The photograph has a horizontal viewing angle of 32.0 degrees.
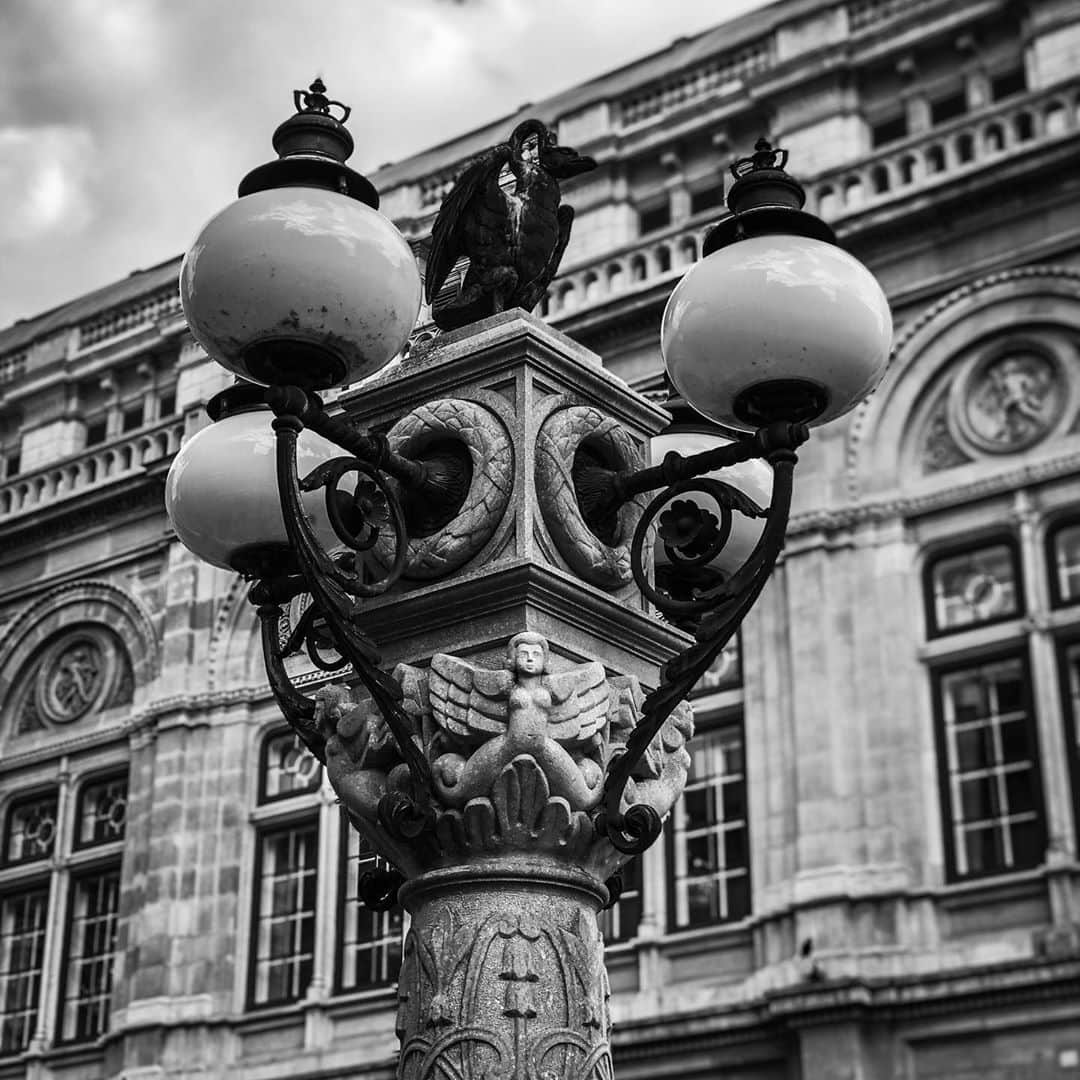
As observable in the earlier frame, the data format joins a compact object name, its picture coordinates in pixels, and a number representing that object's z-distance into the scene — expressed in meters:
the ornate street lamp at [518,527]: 3.84
